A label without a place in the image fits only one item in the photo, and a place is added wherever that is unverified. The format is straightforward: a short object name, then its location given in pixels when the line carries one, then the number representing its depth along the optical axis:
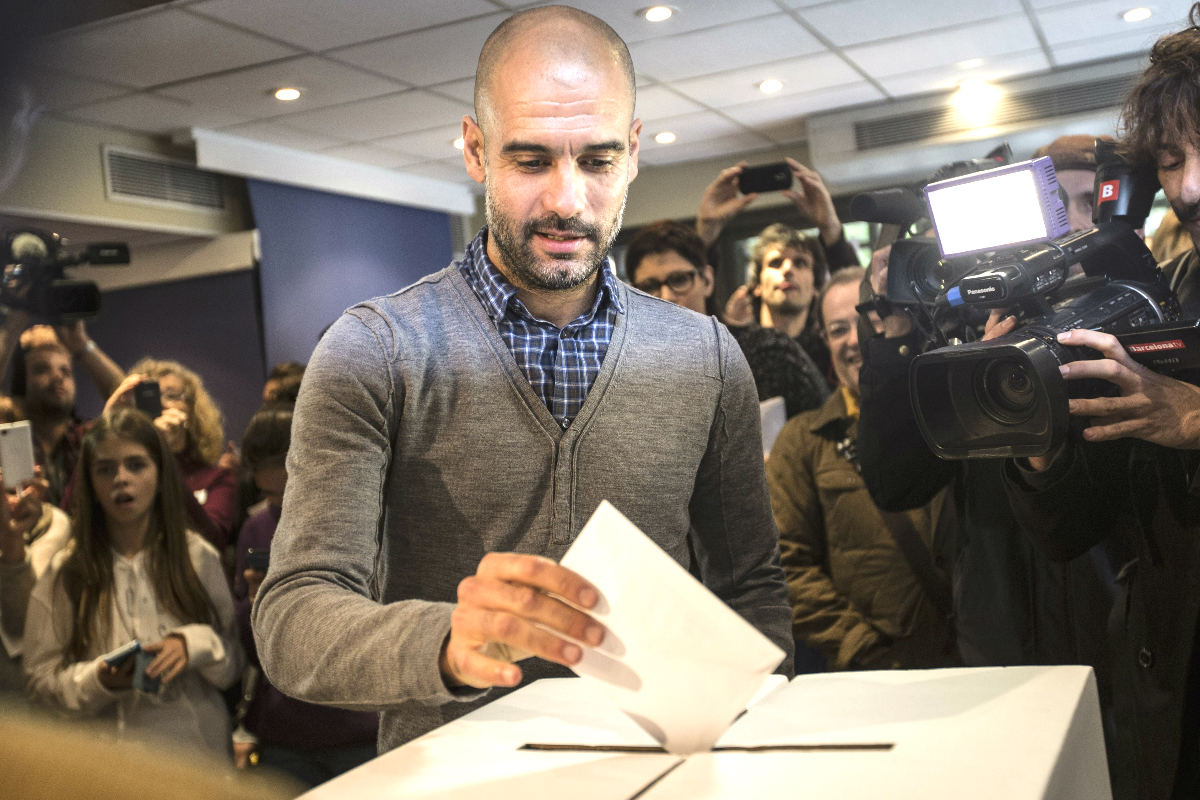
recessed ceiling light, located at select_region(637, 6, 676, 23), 3.72
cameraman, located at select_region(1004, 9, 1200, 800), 1.16
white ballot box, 0.56
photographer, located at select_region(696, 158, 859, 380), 2.77
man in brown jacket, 1.86
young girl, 2.13
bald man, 0.90
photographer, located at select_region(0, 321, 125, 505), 2.91
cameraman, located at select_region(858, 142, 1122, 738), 1.45
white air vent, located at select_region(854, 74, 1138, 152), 5.11
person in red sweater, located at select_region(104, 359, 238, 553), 3.00
